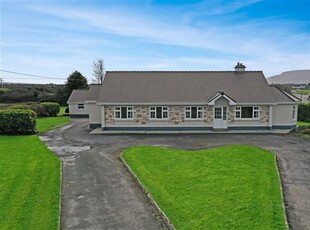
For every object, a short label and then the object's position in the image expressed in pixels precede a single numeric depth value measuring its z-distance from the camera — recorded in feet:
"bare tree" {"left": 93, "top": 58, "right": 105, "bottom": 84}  200.86
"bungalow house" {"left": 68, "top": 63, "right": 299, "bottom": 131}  73.39
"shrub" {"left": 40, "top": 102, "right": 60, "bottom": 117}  116.21
